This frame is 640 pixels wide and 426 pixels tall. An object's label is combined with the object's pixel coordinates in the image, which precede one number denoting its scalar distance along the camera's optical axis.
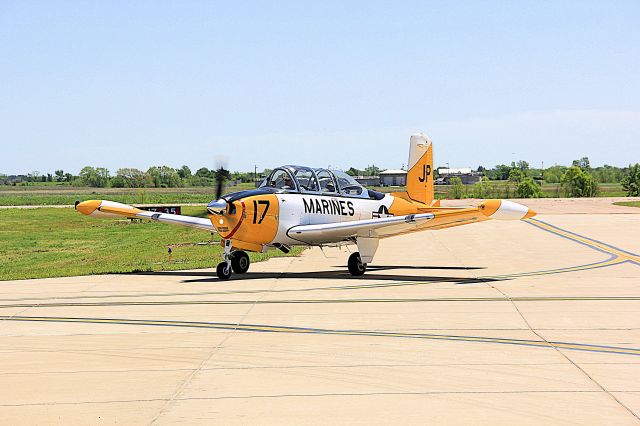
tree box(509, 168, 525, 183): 190.12
